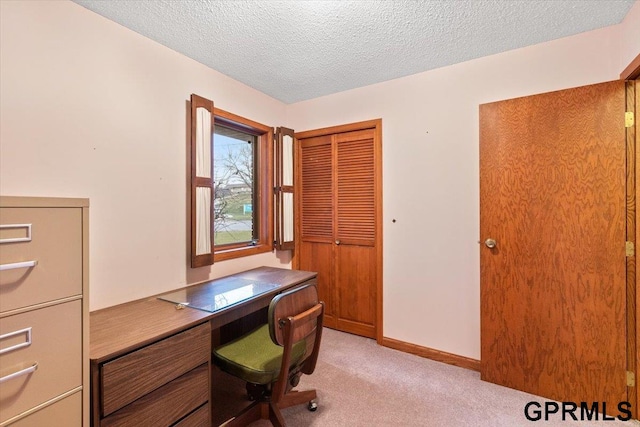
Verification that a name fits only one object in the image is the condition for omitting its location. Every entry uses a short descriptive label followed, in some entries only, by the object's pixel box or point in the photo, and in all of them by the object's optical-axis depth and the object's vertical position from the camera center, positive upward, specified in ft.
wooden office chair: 4.42 -2.62
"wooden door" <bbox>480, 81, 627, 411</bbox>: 5.85 -0.67
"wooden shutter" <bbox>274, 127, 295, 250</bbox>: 9.72 +0.86
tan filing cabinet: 2.89 -1.05
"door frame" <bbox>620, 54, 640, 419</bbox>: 5.65 -0.34
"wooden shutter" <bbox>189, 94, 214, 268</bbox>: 6.99 +0.84
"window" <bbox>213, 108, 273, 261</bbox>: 8.41 +0.90
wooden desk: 3.67 -2.09
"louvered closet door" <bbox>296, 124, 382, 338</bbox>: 9.23 -0.28
